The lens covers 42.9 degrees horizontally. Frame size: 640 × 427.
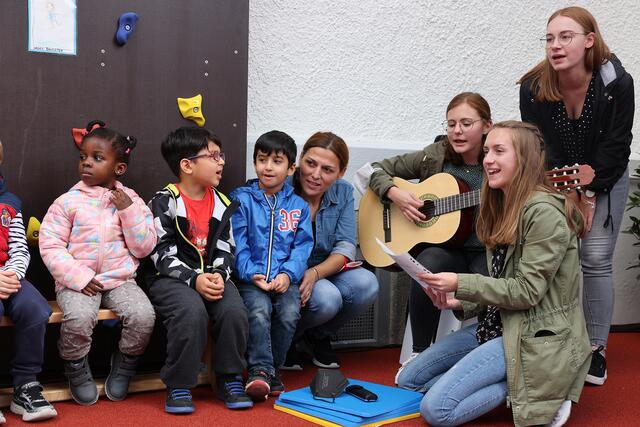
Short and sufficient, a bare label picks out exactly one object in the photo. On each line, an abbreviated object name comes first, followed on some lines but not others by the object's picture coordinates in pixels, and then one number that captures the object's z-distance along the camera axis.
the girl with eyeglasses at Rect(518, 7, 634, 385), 3.01
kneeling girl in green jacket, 2.45
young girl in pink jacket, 2.68
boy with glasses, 2.65
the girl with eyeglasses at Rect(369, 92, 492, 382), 3.17
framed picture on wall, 2.86
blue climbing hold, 3.00
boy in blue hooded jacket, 2.85
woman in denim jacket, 3.14
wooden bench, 2.65
